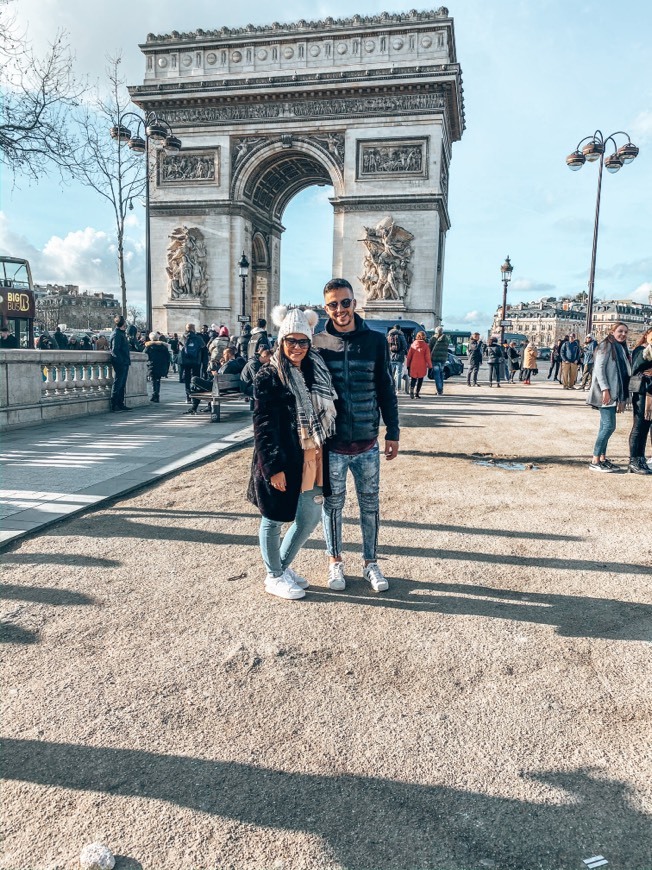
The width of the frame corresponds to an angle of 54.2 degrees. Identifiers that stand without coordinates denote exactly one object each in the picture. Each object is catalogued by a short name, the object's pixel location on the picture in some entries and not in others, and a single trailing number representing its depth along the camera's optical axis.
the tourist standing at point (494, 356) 21.88
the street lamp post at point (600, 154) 19.42
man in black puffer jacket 3.81
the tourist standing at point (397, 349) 16.34
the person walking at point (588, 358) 20.91
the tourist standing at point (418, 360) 15.56
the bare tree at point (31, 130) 11.02
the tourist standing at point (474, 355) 21.66
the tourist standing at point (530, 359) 24.77
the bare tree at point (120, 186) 22.48
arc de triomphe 28.25
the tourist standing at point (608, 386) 7.54
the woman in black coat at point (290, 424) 3.49
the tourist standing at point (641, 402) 7.37
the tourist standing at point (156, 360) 14.91
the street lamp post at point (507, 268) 35.12
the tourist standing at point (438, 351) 18.29
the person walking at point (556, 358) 27.75
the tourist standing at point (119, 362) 12.79
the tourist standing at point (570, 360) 21.80
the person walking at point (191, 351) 14.75
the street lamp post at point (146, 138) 19.02
